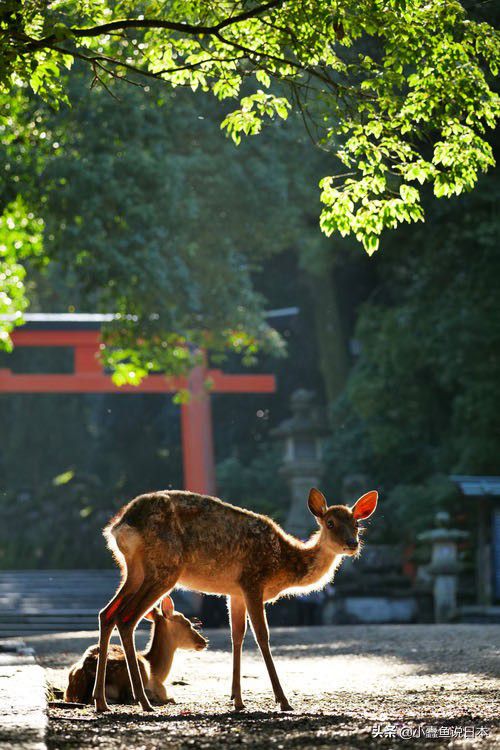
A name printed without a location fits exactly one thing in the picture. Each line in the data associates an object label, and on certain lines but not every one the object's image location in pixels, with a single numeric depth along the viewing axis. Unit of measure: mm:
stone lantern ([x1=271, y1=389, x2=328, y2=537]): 50219
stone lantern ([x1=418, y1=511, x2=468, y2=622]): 40062
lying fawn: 14195
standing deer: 13148
